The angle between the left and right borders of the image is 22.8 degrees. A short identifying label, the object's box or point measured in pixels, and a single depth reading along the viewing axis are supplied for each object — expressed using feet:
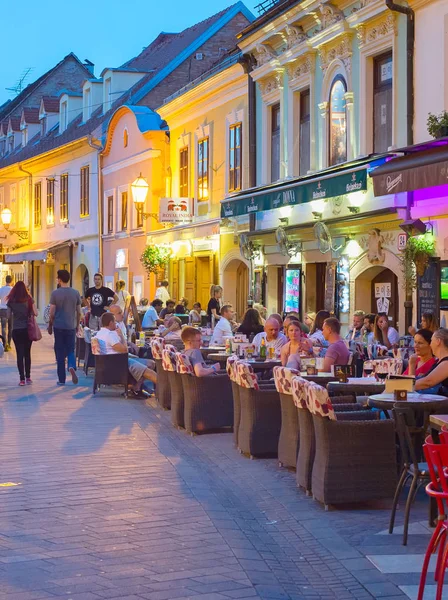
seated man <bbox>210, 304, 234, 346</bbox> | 58.39
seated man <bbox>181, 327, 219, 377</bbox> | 41.90
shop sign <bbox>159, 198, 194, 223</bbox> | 99.19
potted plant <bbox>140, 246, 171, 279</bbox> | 108.37
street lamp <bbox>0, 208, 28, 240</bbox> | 164.90
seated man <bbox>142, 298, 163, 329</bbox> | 79.23
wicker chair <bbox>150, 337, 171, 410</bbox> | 49.53
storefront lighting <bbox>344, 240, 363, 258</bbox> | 68.08
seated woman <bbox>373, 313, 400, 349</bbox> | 56.03
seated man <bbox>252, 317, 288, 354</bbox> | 47.50
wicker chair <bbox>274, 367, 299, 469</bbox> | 32.17
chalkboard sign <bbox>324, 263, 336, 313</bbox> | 70.52
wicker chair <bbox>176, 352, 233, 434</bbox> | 41.93
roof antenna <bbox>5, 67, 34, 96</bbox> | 204.64
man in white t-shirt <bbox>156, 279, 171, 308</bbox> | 99.21
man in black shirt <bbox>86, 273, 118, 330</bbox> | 70.64
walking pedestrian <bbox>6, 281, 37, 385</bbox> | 59.00
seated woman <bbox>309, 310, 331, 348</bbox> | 49.93
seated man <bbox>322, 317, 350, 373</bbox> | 39.22
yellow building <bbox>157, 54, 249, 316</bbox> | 90.84
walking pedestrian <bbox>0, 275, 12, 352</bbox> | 87.13
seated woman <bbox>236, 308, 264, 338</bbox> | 60.44
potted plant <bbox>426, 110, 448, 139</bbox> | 53.98
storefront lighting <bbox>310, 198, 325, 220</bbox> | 73.77
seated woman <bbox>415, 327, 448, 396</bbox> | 31.65
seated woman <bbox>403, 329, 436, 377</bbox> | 35.47
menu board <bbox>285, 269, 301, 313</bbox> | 78.18
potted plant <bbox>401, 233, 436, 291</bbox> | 57.47
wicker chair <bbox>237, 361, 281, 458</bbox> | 35.94
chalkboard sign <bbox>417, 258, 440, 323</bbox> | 56.44
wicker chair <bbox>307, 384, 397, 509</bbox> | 27.99
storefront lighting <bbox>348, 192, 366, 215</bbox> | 67.46
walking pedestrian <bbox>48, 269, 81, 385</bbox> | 60.39
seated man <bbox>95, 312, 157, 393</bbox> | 55.36
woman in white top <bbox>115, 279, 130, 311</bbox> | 82.28
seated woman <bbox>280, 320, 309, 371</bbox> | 41.36
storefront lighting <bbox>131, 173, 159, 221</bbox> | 92.99
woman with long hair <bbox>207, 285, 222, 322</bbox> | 81.71
